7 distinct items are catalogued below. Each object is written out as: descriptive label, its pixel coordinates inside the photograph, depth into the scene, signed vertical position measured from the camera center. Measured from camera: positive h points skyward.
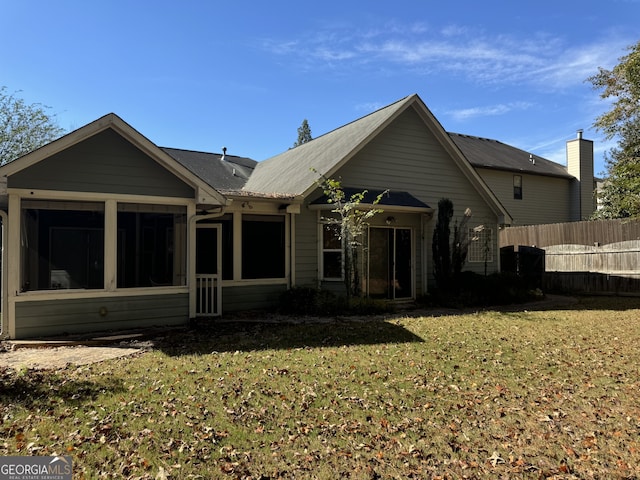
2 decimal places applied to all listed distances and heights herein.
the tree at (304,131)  57.38 +16.12
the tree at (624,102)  11.25 +4.47
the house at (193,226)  7.91 +0.59
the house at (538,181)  24.78 +4.16
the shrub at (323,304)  10.55 -1.40
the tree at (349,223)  10.77 +0.69
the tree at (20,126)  21.88 +6.66
